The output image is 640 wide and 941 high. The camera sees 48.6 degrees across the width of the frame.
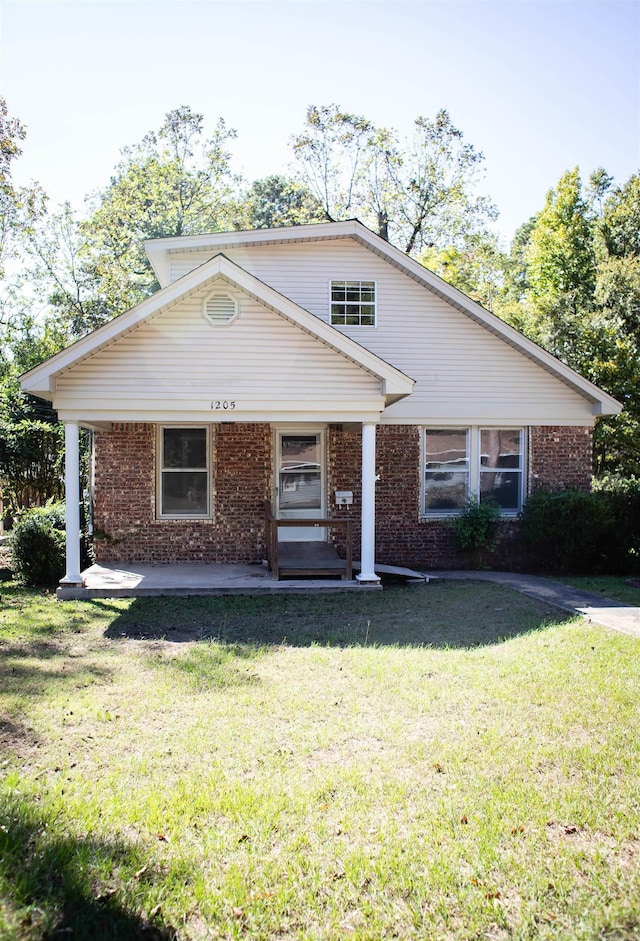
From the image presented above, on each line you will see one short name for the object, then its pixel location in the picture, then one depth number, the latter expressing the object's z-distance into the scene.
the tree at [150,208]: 32.34
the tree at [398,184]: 30.55
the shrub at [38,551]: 12.44
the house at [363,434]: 13.40
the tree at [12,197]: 14.88
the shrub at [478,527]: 13.52
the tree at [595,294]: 18.36
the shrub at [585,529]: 13.49
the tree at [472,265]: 30.30
